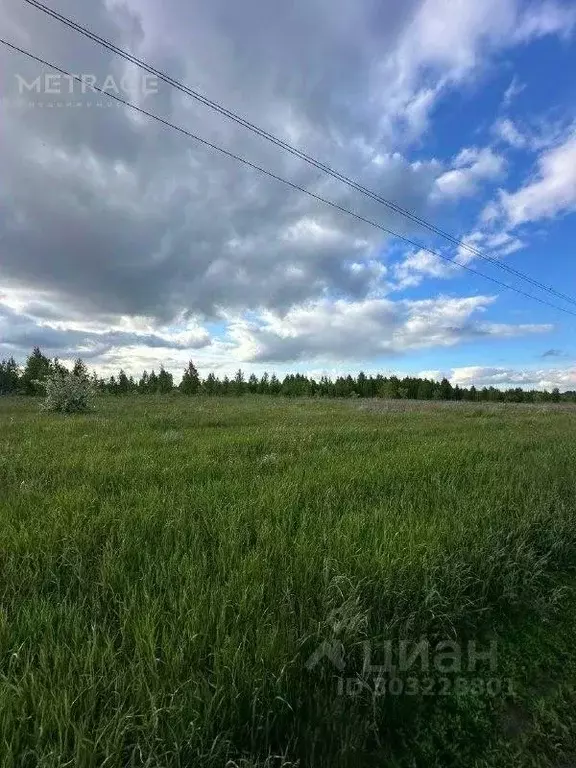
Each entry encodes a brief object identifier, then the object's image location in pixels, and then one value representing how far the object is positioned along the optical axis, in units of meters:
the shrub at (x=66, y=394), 22.41
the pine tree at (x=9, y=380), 83.94
